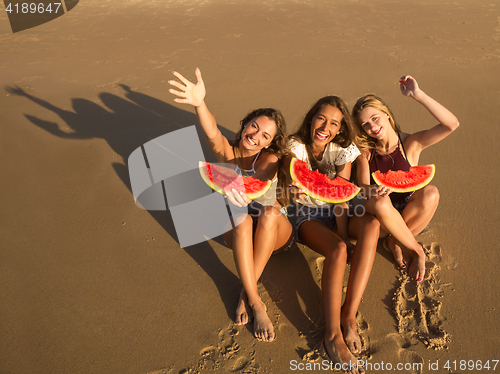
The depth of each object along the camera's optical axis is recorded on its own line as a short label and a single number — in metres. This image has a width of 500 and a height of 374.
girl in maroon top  3.24
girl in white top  2.93
